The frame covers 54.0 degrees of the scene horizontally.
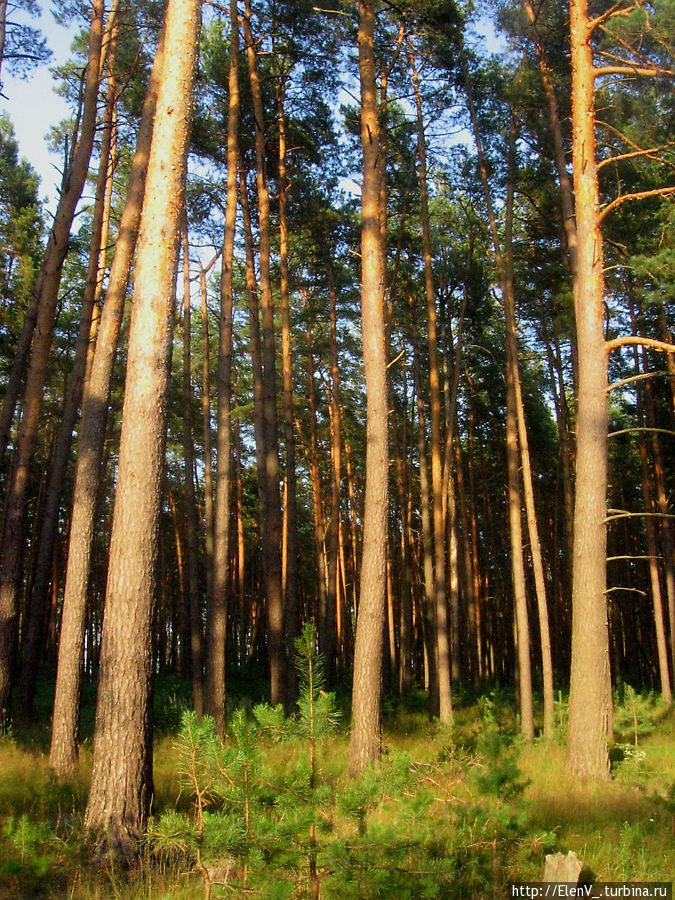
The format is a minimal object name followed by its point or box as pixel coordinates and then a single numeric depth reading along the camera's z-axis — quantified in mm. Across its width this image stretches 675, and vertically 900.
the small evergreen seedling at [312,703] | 3338
